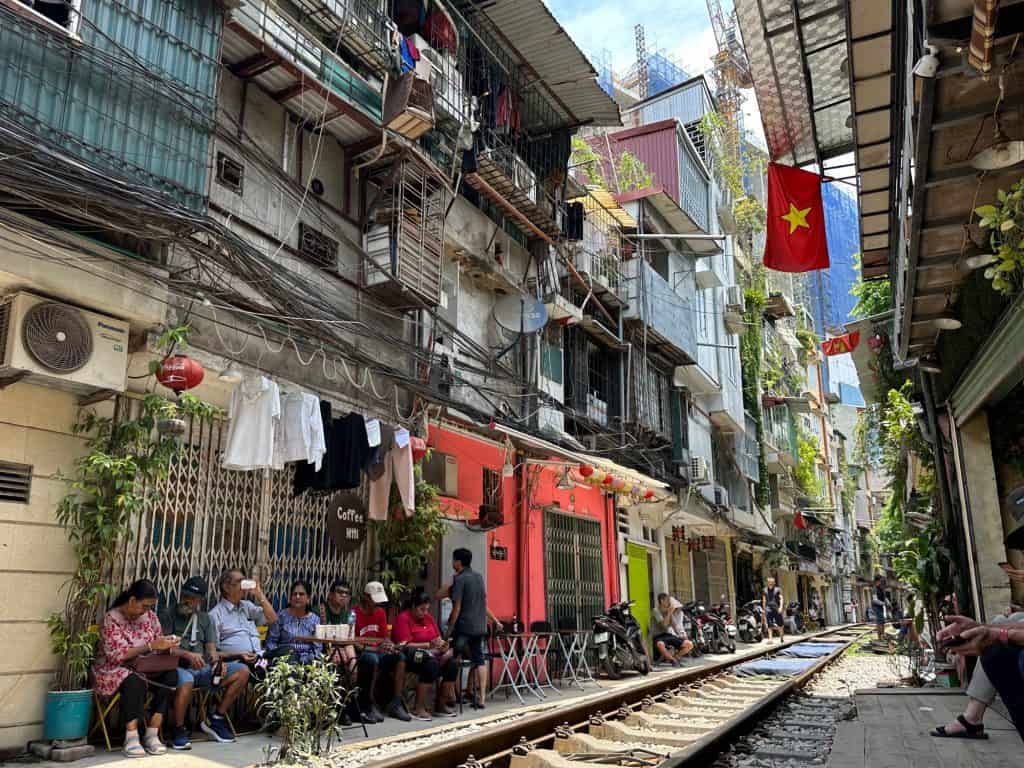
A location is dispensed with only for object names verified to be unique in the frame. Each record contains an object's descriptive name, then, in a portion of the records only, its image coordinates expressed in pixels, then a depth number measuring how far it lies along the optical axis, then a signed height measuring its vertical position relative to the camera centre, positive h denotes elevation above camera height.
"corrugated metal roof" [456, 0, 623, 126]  13.50 +9.19
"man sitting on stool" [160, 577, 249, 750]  6.81 -0.73
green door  19.08 -0.19
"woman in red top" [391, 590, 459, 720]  9.04 -0.82
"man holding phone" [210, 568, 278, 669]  7.57 -0.34
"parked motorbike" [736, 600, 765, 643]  23.72 -1.51
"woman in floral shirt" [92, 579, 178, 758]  6.46 -0.63
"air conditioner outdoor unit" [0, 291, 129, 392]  6.51 +1.98
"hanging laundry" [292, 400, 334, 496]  9.17 +1.19
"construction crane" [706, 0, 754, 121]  36.16 +23.50
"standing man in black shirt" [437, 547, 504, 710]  9.79 -0.47
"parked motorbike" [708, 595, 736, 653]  19.50 -1.34
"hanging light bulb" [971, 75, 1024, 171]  4.43 +2.25
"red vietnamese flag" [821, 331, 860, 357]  13.85 +3.88
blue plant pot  6.35 -1.02
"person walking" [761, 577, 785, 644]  26.55 -1.04
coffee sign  9.95 +0.72
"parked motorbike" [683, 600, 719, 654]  18.70 -1.22
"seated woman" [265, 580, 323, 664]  7.77 -0.48
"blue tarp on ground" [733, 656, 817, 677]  13.64 -1.59
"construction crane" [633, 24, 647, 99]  44.72 +28.43
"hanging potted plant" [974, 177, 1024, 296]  4.39 +1.86
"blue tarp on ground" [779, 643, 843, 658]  17.77 -1.76
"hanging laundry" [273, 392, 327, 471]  8.49 +1.55
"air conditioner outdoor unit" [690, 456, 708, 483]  21.20 +2.73
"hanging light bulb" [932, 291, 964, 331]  7.43 +2.29
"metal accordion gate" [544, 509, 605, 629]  15.14 +0.15
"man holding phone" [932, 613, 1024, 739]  3.87 -0.46
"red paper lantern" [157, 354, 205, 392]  7.36 +1.87
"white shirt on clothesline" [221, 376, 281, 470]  8.02 +1.55
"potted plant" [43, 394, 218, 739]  6.52 +0.56
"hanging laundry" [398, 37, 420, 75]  11.50 +7.44
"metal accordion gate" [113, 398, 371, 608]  7.94 +0.54
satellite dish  14.84 +4.76
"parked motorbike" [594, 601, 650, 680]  13.95 -1.20
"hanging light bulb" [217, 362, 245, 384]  8.12 +2.02
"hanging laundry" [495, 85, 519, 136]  14.97 +8.58
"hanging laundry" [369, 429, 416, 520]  9.95 +1.24
